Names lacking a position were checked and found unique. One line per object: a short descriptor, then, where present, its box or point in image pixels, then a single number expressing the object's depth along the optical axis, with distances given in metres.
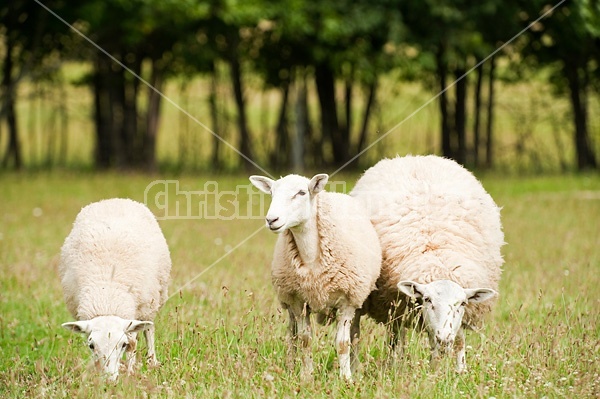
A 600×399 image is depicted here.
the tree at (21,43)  41.91
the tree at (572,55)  42.78
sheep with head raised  12.77
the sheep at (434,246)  12.85
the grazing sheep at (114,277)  12.06
